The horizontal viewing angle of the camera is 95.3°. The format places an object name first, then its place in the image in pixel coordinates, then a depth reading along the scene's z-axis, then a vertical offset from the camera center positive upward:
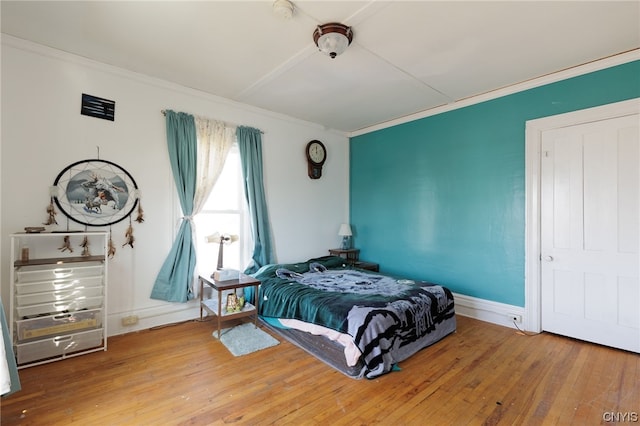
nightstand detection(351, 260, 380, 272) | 4.57 -0.79
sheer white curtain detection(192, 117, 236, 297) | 3.49 +0.73
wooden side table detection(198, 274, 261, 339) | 2.95 -0.95
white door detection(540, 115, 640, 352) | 2.63 -0.15
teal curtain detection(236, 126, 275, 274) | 3.85 +0.38
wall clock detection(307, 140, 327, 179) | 4.59 +0.93
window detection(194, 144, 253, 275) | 3.59 -0.07
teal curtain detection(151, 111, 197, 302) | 3.24 +0.05
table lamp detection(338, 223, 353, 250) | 4.85 -0.32
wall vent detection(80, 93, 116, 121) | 2.84 +1.07
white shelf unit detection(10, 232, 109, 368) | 2.35 -0.72
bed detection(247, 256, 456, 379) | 2.29 -0.90
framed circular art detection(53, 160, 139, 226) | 2.75 +0.22
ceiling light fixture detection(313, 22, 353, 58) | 2.27 +1.42
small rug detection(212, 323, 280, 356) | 2.71 -1.23
